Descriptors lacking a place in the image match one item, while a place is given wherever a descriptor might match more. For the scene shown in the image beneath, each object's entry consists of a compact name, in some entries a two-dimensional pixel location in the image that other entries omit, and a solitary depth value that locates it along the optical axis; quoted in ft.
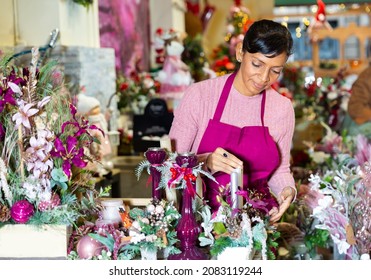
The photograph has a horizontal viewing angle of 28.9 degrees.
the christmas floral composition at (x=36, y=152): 7.58
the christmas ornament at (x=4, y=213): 7.57
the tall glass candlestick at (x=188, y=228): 7.35
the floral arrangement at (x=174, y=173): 7.37
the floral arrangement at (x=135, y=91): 20.29
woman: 8.80
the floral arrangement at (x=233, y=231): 7.27
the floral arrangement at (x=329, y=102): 19.53
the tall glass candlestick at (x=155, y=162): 7.59
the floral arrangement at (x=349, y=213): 8.10
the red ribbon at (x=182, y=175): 7.36
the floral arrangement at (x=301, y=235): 11.41
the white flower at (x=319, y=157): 15.83
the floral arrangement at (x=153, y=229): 7.24
